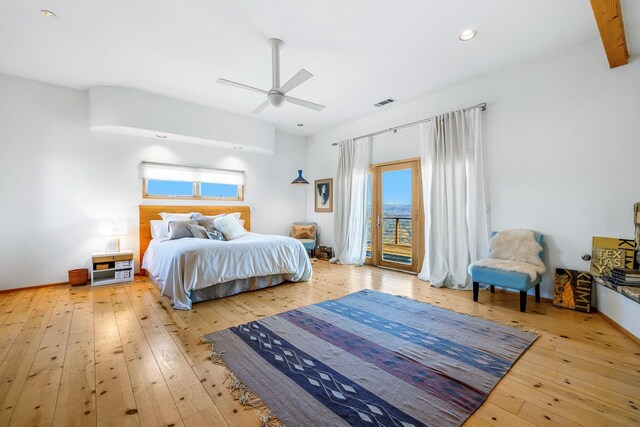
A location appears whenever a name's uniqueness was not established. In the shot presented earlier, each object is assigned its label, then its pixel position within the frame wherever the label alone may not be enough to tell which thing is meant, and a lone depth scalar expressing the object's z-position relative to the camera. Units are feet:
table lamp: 13.99
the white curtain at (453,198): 12.69
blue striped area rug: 5.21
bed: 10.75
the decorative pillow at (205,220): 15.02
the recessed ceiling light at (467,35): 9.45
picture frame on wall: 21.03
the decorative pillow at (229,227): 14.83
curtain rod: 12.60
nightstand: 13.61
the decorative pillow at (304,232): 20.89
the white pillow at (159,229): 15.01
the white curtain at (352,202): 18.10
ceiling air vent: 15.43
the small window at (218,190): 18.17
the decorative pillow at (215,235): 14.17
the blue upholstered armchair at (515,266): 9.84
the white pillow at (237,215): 17.19
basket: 13.52
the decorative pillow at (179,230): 14.08
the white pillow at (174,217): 15.44
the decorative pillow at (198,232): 14.03
